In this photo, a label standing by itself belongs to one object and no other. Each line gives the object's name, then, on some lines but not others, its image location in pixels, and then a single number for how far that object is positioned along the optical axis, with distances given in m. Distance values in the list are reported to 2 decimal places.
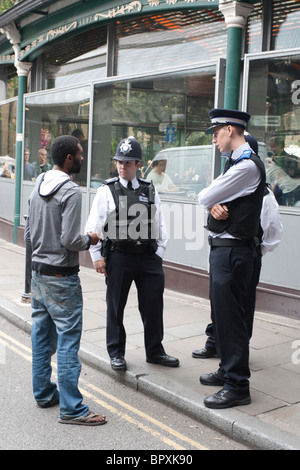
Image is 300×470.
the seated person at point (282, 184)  6.78
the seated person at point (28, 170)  12.34
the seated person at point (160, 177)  8.52
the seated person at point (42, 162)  11.88
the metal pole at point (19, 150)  12.54
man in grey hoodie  3.94
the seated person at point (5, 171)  13.76
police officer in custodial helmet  4.84
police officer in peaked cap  4.08
